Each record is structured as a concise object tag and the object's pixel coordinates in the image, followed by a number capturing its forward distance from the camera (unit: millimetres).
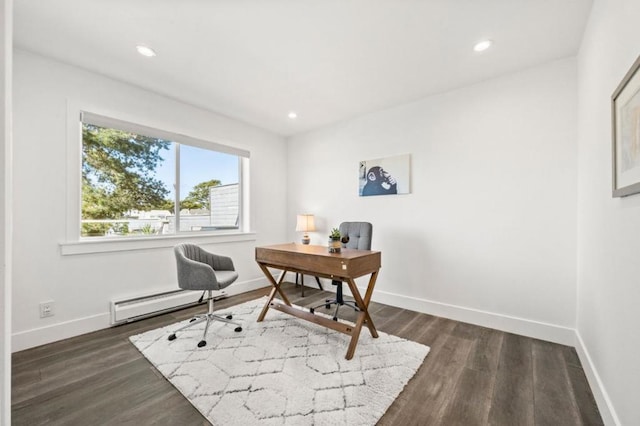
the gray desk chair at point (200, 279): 2447
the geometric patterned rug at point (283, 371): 1553
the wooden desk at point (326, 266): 2145
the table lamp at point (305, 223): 4051
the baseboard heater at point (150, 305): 2727
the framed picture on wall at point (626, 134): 1170
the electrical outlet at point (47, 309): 2373
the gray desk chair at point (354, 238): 3088
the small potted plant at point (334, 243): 2451
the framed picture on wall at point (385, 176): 3314
